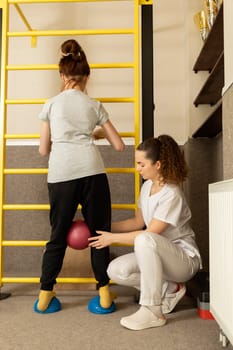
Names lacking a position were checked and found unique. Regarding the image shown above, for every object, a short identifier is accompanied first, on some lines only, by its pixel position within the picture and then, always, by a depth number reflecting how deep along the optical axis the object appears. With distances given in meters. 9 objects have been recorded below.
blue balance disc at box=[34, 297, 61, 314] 2.04
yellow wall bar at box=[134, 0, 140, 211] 2.43
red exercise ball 2.09
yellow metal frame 2.41
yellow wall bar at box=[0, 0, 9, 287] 2.42
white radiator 1.29
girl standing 2.08
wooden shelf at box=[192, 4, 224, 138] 2.10
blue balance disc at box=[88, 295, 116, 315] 2.04
